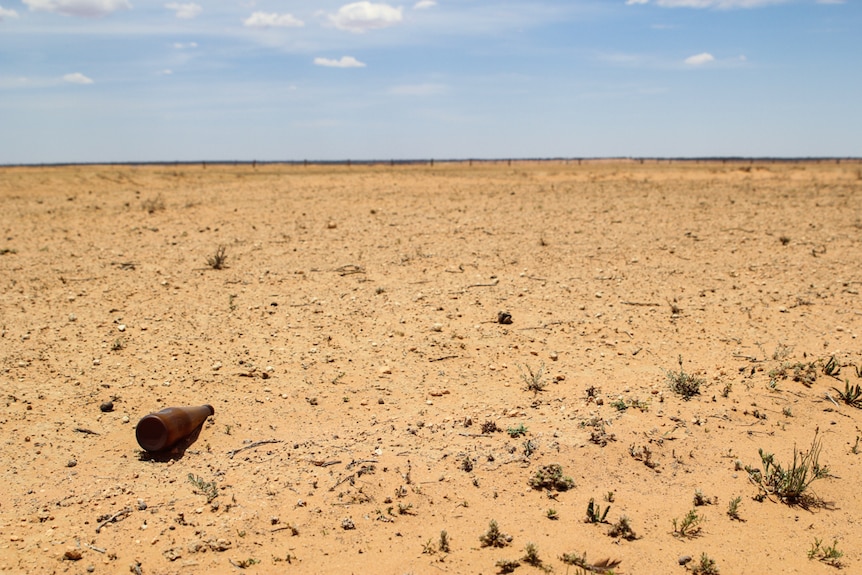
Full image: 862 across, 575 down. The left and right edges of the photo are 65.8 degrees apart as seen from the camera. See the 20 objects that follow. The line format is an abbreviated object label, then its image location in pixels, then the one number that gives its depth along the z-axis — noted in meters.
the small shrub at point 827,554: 3.59
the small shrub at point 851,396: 5.25
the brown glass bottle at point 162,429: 4.56
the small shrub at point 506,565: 3.48
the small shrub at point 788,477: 4.13
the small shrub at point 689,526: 3.78
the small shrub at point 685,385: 5.33
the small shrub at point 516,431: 4.79
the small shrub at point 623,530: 3.74
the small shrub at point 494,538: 3.68
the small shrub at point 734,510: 3.97
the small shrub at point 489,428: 4.88
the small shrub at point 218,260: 9.06
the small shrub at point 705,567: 3.48
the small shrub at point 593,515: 3.88
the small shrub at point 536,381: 5.59
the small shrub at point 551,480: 4.23
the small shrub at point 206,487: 4.10
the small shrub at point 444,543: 3.63
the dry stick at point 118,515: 3.89
